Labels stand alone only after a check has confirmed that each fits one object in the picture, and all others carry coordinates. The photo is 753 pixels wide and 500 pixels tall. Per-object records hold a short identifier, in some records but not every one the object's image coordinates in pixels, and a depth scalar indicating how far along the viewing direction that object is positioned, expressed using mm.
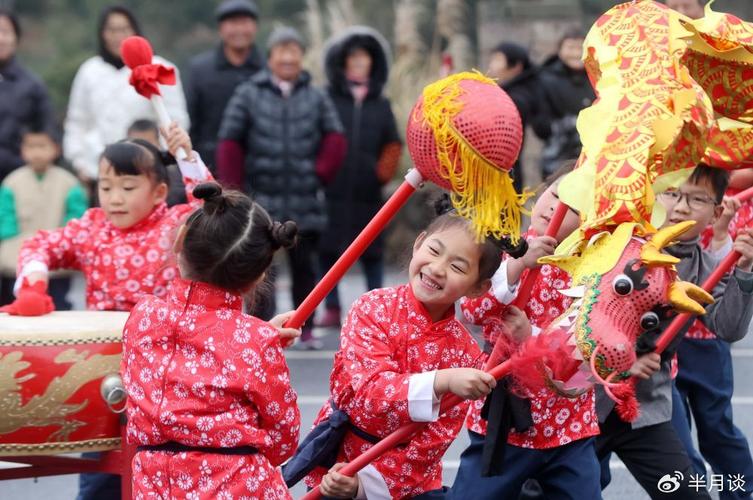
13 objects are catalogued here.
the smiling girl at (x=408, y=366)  7249
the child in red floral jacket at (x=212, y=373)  6840
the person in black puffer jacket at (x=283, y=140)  16041
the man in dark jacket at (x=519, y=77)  17054
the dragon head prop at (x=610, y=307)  6653
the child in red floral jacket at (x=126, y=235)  9236
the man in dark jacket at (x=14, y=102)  15823
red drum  7806
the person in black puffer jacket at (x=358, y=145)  17693
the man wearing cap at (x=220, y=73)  16758
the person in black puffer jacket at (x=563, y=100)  16742
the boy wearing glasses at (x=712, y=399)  10242
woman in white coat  15223
